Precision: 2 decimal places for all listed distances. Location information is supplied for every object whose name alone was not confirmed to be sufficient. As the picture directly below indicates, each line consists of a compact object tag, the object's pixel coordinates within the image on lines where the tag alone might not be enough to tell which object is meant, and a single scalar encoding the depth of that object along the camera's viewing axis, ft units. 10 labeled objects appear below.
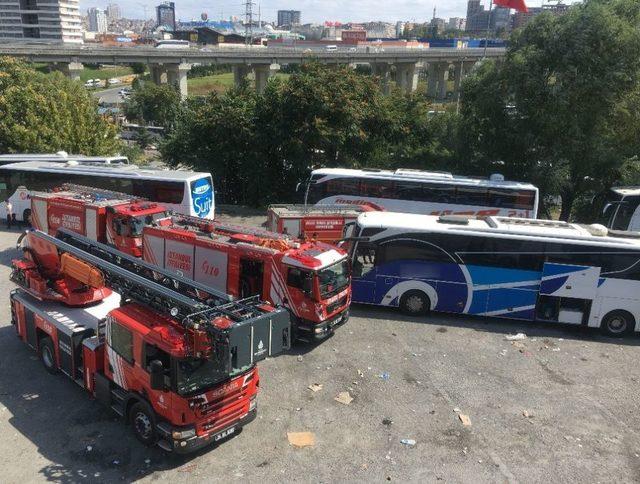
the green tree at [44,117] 86.79
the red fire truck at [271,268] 41.27
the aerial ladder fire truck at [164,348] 26.25
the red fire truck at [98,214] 57.47
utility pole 412.85
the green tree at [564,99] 69.72
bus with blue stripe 45.75
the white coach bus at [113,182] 69.87
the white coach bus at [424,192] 68.69
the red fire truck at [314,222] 60.39
